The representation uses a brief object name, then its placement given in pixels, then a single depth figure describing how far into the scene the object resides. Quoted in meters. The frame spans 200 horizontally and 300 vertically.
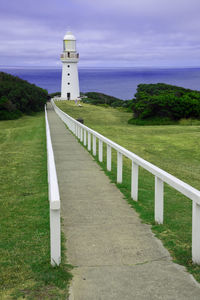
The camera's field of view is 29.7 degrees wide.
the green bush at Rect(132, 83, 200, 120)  41.16
